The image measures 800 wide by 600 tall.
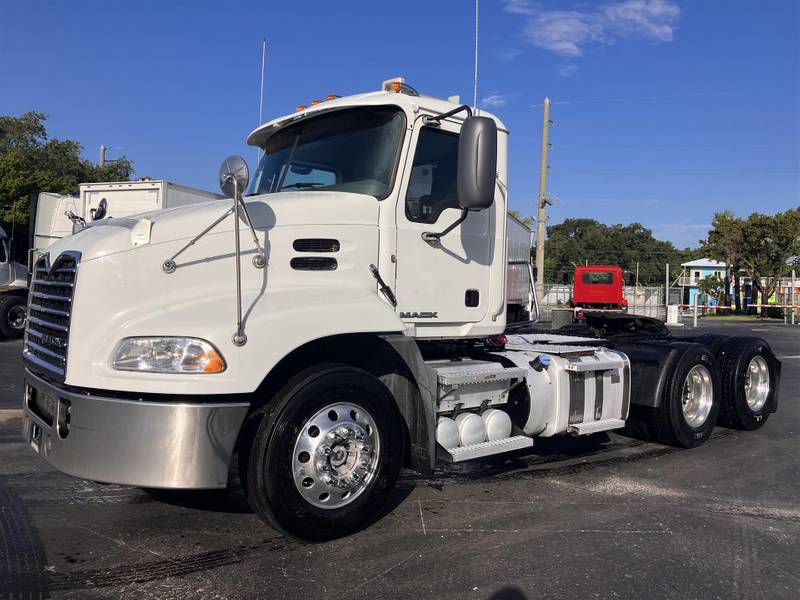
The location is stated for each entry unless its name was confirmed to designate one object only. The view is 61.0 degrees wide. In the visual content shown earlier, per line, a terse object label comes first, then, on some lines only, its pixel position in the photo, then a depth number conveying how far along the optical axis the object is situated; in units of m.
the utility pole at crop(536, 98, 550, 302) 24.06
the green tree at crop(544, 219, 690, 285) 79.31
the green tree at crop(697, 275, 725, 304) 54.69
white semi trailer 13.07
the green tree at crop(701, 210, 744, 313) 45.78
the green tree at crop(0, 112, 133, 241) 25.45
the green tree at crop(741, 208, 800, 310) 43.22
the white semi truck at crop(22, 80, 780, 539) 3.52
